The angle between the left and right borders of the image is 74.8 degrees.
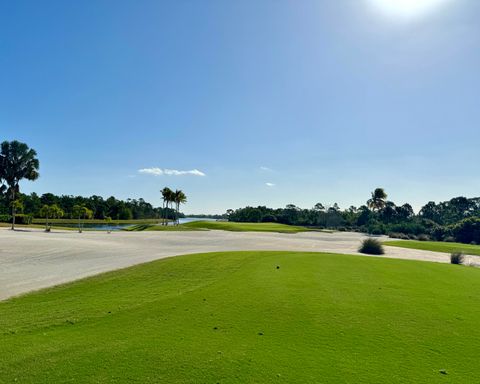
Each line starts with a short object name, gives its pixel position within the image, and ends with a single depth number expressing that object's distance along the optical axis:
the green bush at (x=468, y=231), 42.50
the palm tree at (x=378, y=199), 78.12
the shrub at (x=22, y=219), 52.15
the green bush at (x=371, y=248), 22.43
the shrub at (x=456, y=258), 17.48
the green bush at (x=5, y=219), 55.43
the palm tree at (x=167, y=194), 62.26
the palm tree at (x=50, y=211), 41.66
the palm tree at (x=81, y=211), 41.74
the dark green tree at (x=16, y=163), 49.53
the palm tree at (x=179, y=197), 63.49
